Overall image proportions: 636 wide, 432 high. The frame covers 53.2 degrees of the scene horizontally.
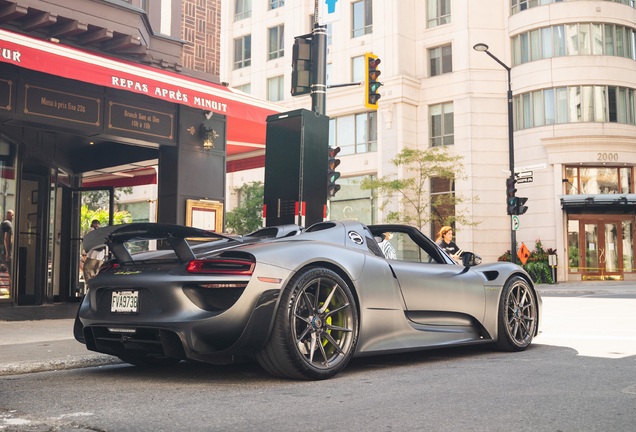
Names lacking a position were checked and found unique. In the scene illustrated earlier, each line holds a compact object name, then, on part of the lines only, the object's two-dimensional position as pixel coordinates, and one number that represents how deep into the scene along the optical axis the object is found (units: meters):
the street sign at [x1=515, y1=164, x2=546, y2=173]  20.12
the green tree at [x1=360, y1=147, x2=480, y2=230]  30.45
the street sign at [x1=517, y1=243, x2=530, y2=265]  22.75
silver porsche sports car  4.14
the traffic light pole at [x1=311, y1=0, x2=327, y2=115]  8.91
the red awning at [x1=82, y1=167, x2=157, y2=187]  15.25
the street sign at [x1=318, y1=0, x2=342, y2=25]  9.24
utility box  8.15
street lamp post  21.11
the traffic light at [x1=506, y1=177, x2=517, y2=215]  20.31
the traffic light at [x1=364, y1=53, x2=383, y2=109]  11.83
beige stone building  29.83
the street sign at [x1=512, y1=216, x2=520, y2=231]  20.83
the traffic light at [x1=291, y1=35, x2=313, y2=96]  9.12
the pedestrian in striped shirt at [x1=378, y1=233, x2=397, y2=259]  8.34
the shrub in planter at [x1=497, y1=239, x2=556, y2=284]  28.28
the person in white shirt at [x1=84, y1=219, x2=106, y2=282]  12.32
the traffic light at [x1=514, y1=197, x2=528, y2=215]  20.10
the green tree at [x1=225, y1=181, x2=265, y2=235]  37.47
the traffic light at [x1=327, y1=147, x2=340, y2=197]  9.95
